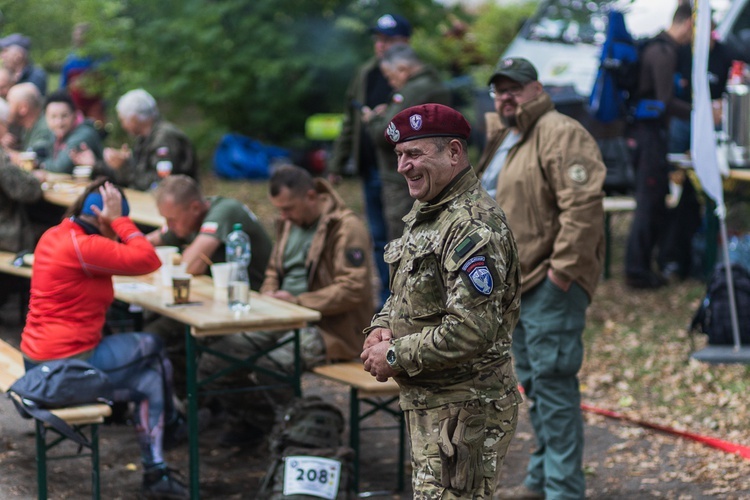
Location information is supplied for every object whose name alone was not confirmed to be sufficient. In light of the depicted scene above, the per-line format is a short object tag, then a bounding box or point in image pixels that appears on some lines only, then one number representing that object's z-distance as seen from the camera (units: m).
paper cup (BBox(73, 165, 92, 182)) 18.37
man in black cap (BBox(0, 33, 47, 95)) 24.64
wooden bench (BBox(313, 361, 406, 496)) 11.67
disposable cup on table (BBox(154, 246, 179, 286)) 13.13
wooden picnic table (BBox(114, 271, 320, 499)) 11.10
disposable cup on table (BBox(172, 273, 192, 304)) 11.80
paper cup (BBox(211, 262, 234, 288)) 12.29
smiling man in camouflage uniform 7.22
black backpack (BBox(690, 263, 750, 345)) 16.05
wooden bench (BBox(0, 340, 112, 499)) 10.55
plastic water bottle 11.59
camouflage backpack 10.90
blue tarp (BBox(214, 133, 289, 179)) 30.06
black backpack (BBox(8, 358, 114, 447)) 10.54
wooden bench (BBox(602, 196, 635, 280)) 20.70
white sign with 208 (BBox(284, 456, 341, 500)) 10.84
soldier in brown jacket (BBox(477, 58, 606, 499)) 10.41
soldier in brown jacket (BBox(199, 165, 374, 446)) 12.59
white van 21.84
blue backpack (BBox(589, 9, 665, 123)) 19.12
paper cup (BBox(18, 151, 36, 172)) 18.66
